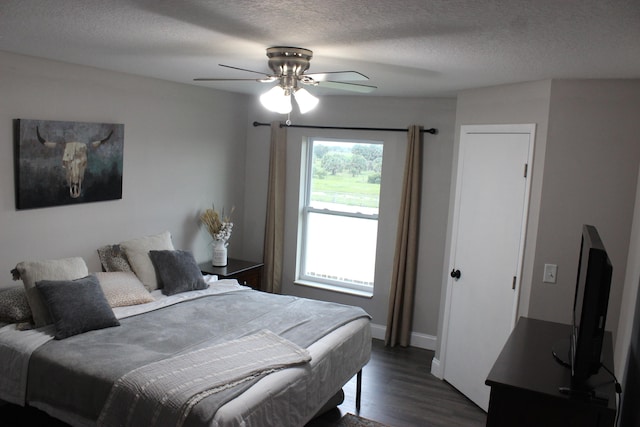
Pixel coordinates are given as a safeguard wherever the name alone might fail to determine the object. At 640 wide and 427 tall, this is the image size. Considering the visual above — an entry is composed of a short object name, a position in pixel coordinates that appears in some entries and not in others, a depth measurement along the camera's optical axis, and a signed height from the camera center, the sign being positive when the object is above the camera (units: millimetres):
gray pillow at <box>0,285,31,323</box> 3393 -962
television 1919 -442
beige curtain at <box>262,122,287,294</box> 5793 -445
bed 2662 -1085
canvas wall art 3723 -39
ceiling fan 2814 +522
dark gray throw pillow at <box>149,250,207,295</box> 4273 -860
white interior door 3891 -487
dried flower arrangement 5359 -575
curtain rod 5130 +487
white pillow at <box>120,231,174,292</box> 4266 -762
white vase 5371 -850
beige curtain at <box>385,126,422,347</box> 5168 -701
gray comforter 2820 -1067
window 5602 -405
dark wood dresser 1947 -747
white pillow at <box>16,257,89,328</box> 3379 -773
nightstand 5180 -992
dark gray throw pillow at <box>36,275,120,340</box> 3275 -919
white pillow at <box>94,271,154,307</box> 3814 -919
